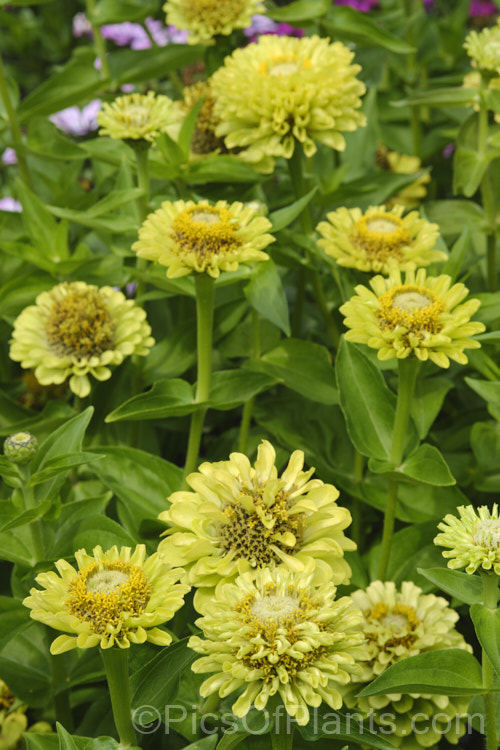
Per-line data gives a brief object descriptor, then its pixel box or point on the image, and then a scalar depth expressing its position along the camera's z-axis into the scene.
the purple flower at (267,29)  1.43
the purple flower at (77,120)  1.46
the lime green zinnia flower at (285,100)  1.07
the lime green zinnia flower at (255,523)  0.93
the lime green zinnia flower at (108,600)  0.91
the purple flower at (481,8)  1.51
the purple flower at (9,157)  1.52
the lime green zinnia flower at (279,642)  0.89
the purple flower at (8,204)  1.34
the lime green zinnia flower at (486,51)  1.11
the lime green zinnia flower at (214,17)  1.16
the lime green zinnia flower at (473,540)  0.91
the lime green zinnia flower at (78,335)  1.06
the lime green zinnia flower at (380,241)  1.06
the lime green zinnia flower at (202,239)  0.99
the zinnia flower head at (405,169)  1.25
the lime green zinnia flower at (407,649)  0.99
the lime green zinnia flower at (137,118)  1.06
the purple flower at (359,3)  1.41
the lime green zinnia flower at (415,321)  0.97
